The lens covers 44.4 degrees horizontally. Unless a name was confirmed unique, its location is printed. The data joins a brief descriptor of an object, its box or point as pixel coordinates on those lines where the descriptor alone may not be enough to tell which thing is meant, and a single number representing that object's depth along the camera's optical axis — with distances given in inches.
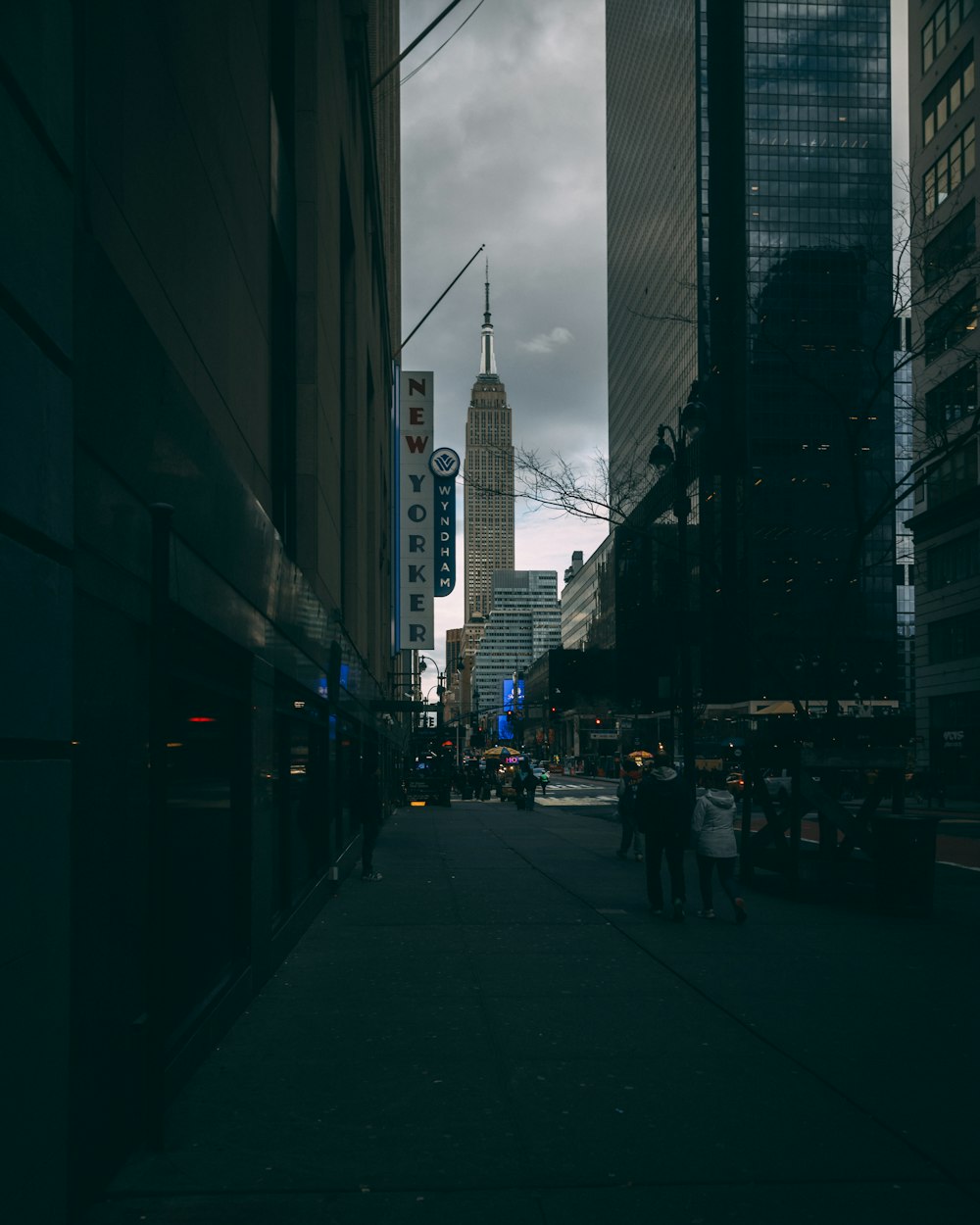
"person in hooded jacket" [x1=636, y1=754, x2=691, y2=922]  533.7
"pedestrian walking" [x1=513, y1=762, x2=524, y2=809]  1760.0
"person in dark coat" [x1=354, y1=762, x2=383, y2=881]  713.6
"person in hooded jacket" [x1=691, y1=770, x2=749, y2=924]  519.8
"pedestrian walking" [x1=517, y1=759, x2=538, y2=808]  1747.0
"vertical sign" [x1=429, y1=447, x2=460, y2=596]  1774.1
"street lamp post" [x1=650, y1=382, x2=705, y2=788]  831.1
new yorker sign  1782.7
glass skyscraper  3789.4
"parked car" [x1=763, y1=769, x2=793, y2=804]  1873.8
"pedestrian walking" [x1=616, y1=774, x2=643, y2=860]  867.4
